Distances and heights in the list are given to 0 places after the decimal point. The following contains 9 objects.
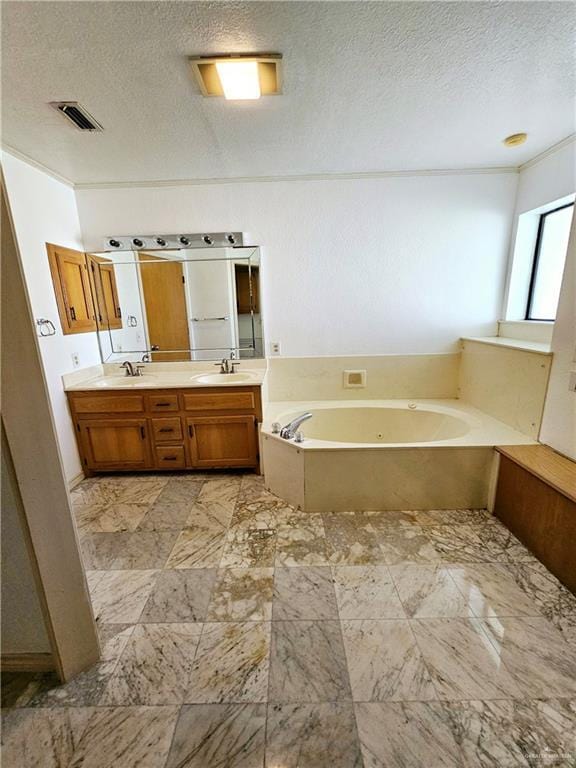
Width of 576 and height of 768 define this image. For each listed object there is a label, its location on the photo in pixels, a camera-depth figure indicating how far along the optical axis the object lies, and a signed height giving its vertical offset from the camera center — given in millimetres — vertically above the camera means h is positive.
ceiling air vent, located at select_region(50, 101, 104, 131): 1542 +1046
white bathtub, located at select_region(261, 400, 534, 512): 2004 -1058
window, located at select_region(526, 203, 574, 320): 2320 +326
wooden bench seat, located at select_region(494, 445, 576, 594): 1453 -1032
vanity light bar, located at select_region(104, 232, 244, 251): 2631 +615
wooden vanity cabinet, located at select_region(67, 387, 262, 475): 2375 -876
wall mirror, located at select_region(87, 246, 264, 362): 2705 +93
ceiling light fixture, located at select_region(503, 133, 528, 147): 1969 +1059
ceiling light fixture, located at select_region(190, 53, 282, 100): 1306 +1047
